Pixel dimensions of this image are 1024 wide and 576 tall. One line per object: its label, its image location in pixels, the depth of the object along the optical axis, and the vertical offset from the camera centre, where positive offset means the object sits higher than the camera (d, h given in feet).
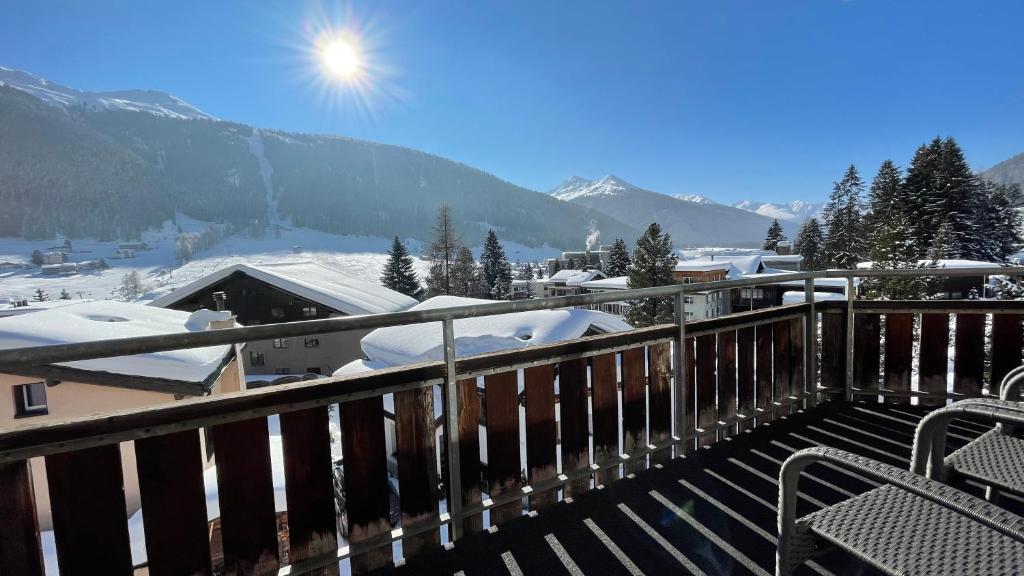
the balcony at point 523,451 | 4.82 -2.89
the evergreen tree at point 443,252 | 120.37 +3.74
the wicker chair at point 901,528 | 3.38 -2.48
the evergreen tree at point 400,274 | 132.26 -1.83
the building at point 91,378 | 25.35 -5.64
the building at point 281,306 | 68.44 -5.33
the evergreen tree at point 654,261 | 90.38 -0.91
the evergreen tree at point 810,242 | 161.71 +2.79
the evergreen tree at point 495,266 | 161.58 -0.98
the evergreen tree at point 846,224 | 134.77 +7.76
